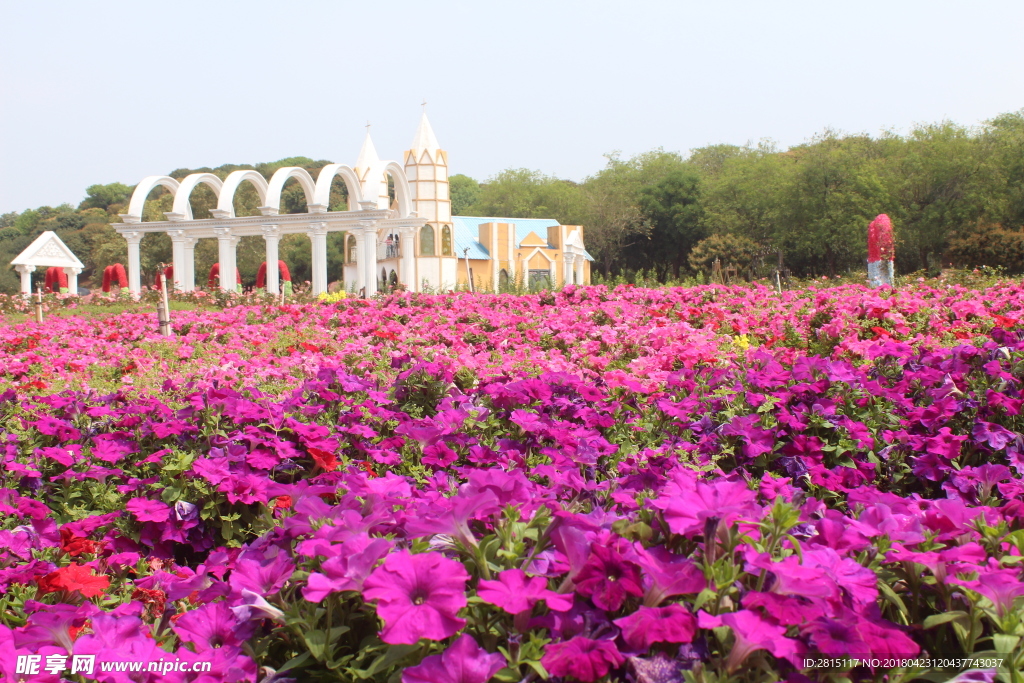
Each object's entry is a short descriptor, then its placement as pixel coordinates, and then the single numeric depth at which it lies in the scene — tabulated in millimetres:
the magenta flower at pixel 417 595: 1082
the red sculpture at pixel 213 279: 25519
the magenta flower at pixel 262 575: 1286
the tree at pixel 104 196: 71812
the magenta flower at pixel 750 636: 1031
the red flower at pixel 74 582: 1860
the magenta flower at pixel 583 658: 1079
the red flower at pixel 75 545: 2289
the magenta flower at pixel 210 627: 1312
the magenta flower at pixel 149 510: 2372
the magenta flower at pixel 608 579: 1162
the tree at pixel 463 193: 80825
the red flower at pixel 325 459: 2721
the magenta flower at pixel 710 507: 1194
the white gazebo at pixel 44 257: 22484
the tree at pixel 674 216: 46094
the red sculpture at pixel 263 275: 31039
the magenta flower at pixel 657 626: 1071
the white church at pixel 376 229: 22156
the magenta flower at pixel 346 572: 1157
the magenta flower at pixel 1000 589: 1111
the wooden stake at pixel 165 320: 8070
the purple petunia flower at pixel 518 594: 1132
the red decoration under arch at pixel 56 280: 31211
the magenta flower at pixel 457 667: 1091
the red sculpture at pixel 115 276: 30016
